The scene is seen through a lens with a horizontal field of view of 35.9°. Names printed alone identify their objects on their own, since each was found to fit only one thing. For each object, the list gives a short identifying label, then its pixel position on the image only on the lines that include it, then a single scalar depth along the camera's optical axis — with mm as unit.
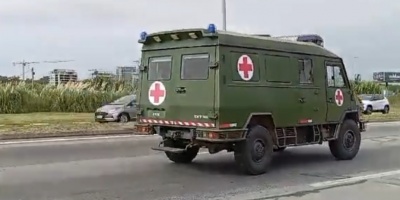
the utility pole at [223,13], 25748
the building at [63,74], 52588
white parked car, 44106
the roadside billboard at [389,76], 93125
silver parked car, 29281
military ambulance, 11422
